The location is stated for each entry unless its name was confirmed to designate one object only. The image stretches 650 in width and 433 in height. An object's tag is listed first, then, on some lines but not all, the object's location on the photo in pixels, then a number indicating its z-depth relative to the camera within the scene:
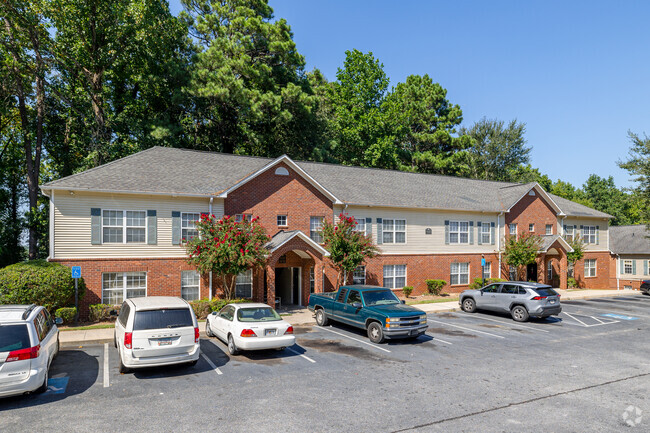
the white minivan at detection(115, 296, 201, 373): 10.57
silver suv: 18.77
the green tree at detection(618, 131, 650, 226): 32.66
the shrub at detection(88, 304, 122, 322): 18.16
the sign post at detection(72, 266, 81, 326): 17.22
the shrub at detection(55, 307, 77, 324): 17.00
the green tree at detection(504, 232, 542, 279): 29.23
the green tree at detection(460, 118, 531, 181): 63.03
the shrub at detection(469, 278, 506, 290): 29.38
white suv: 8.52
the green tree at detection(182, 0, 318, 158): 35.09
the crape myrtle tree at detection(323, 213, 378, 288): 23.14
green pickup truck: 14.42
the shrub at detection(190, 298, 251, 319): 19.16
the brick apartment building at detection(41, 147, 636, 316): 19.14
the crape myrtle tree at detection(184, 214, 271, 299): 19.03
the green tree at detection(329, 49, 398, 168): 45.00
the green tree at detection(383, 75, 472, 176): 51.00
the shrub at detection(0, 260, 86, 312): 15.82
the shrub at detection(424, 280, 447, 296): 27.66
